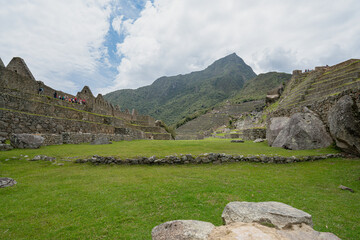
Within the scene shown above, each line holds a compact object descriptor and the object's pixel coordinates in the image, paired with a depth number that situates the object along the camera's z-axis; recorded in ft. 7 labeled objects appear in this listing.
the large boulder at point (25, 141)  38.34
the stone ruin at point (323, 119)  32.40
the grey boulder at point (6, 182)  20.03
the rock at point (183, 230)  7.20
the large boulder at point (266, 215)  8.25
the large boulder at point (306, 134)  42.23
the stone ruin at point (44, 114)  45.91
